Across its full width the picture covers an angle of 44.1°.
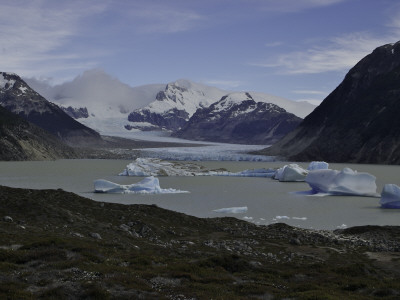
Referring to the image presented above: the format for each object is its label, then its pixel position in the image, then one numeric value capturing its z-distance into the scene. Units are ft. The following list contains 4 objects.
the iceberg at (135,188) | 213.87
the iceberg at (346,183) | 209.87
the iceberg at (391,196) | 168.45
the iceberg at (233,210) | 160.45
